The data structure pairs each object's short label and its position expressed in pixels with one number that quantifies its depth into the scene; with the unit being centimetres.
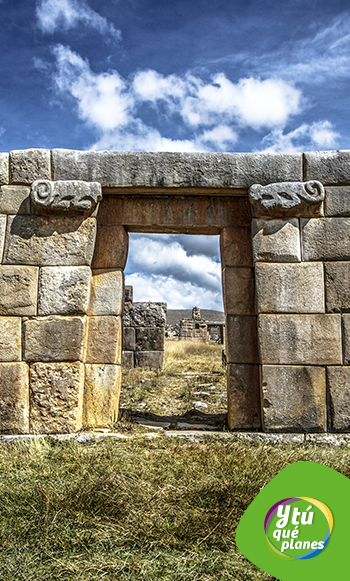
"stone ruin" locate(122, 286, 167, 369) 1176
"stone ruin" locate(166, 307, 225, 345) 2309
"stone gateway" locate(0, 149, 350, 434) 484
